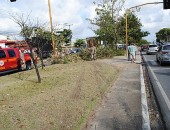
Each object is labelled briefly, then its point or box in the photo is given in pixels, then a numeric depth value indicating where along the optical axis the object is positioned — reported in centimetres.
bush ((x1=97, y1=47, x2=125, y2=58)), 1241
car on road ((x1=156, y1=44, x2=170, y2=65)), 920
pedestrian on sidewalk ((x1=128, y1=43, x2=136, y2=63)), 1049
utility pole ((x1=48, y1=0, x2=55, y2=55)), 868
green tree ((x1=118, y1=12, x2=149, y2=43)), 1852
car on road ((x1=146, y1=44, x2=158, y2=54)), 1779
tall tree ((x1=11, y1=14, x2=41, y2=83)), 530
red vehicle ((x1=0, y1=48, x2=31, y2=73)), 733
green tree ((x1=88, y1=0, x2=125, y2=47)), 1702
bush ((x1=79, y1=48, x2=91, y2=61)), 1113
